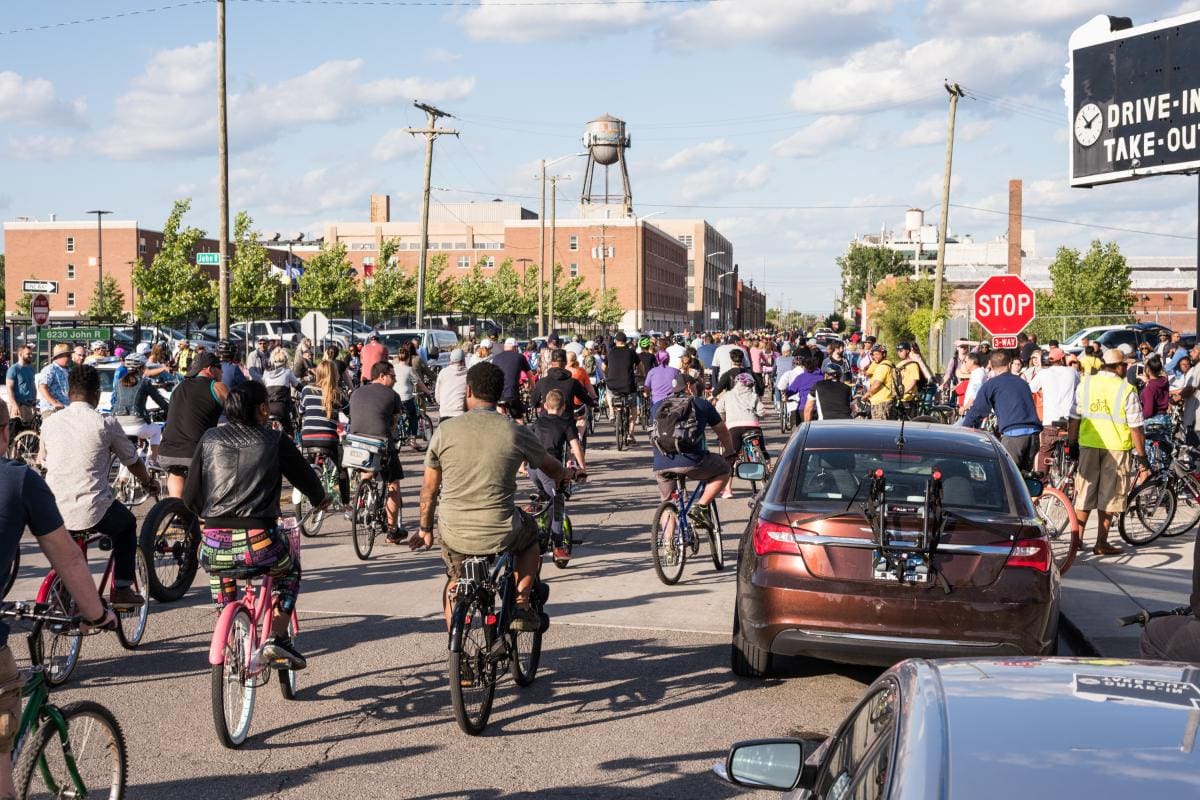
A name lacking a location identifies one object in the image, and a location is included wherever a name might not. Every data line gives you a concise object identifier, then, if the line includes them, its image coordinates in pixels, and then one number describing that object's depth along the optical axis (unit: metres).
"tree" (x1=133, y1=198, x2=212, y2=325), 54.09
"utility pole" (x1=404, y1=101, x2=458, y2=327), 40.97
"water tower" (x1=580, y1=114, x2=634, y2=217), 126.69
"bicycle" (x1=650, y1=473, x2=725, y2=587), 10.84
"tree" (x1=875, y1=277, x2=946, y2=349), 46.97
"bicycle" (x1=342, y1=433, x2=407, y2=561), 12.14
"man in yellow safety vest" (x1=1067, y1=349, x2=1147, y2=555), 12.30
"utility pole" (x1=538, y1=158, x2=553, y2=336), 53.81
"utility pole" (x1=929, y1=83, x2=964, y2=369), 39.57
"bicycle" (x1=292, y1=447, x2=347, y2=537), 13.48
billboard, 16.05
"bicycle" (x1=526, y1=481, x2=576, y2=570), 9.29
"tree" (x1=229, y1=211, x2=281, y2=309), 57.12
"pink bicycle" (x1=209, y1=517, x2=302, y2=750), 6.22
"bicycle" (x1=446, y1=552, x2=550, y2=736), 6.41
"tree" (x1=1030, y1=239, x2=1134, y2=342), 61.81
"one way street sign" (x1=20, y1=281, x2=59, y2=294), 30.30
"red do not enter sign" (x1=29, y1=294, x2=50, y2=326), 29.00
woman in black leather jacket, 6.80
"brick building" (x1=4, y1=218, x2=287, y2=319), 99.62
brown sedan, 6.88
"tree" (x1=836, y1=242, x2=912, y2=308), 135.38
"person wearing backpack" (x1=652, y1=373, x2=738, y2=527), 11.20
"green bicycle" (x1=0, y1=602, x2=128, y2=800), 4.40
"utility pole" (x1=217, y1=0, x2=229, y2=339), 26.80
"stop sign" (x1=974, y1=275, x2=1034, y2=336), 18.42
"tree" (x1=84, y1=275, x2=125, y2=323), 76.44
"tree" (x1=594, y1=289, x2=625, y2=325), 91.00
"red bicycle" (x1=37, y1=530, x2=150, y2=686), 7.54
